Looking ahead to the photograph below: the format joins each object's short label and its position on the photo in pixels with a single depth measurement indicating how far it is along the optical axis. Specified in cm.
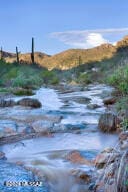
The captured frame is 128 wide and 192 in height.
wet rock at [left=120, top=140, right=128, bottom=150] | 437
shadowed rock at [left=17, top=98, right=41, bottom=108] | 1328
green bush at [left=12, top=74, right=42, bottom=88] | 2378
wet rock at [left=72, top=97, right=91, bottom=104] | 1631
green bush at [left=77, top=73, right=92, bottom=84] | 3125
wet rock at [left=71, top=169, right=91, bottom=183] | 517
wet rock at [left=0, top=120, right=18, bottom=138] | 844
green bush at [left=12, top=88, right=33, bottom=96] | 1896
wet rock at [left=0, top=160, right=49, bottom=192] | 490
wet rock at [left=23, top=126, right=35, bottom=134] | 887
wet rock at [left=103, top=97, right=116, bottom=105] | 1415
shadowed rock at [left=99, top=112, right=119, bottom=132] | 885
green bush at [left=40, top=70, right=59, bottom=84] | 3115
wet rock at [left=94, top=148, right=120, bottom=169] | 538
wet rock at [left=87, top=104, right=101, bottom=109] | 1371
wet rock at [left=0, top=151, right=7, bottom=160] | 666
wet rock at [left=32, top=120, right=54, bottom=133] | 908
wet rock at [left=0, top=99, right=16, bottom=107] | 1351
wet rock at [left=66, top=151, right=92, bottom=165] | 607
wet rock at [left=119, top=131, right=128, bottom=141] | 507
